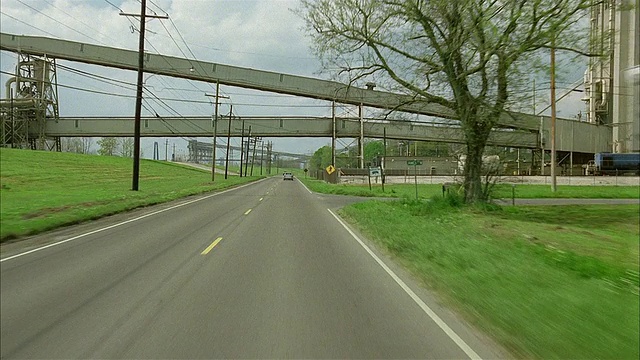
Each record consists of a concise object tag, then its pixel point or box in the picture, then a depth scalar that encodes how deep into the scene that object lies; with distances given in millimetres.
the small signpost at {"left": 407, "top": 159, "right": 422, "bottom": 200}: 30184
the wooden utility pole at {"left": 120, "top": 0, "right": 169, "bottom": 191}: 29839
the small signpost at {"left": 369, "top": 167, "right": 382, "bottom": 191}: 38281
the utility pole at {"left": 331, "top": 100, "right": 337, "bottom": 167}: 59175
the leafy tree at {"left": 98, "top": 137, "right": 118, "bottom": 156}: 116500
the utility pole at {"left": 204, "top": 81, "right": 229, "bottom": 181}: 55200
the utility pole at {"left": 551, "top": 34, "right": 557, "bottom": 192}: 29803
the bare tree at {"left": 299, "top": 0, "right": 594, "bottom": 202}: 18438
